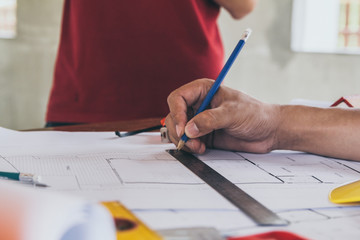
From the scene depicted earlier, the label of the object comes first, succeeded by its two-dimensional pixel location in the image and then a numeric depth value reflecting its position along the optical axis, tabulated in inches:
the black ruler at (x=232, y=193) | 19.7
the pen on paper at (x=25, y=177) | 22.5
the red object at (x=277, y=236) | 17.7
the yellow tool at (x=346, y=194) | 22.7
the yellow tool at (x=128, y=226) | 15.7
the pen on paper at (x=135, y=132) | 36.7
